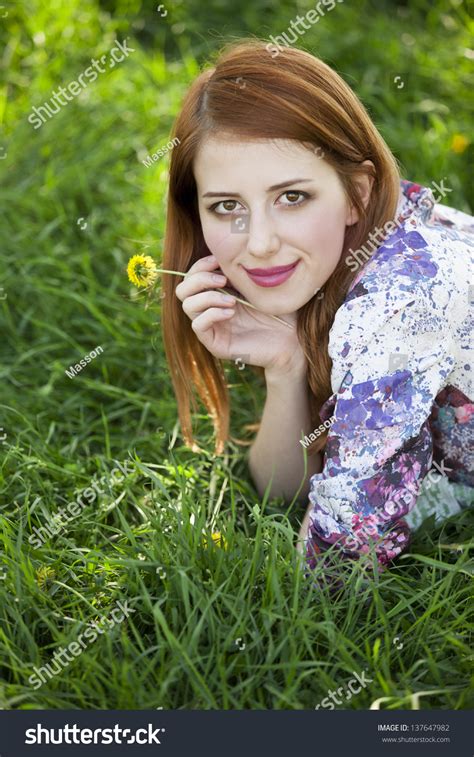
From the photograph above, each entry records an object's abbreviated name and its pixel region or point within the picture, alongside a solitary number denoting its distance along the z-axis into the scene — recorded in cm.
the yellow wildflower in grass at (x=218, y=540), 207
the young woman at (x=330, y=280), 197
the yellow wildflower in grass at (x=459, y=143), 366
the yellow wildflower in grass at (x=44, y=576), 209
